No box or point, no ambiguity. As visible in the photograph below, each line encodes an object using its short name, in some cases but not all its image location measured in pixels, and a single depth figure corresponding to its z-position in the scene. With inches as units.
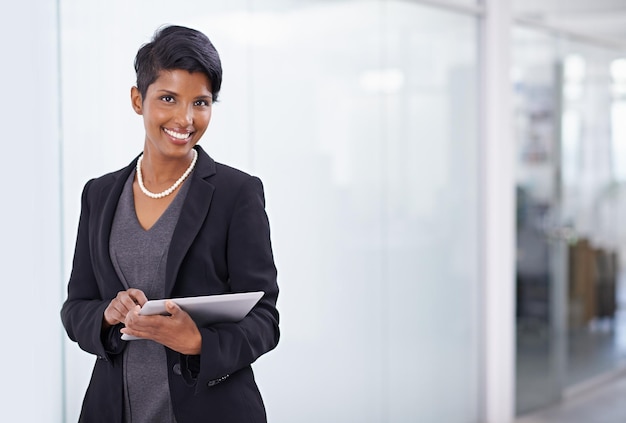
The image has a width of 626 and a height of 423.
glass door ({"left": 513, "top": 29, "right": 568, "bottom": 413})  203.8
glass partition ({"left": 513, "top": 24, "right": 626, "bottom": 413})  205.3
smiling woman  72.9
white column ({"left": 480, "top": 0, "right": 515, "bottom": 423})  191.6
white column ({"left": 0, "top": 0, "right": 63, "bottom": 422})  98.9
